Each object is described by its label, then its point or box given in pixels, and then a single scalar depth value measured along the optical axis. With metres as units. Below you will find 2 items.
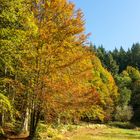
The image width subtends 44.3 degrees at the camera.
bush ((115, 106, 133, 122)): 28.30
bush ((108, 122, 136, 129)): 25.59
